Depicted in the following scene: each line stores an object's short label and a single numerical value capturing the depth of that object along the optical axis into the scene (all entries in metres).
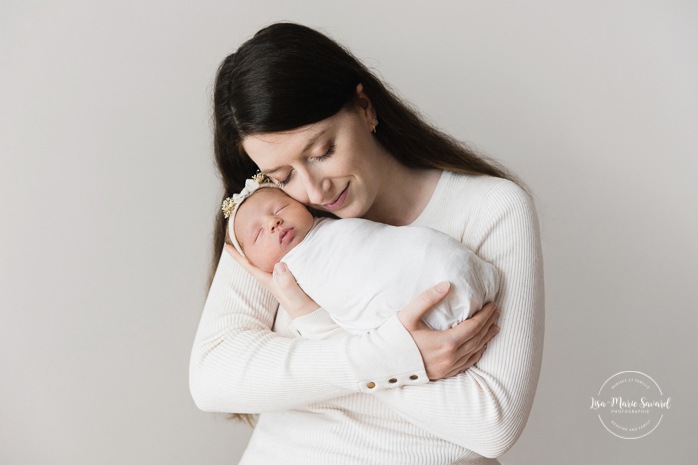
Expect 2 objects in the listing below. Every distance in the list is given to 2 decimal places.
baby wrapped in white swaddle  1.58
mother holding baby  1.58
